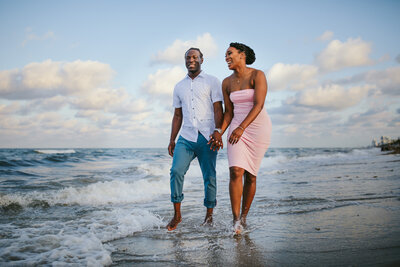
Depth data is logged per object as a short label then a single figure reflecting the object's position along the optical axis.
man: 3.81
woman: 3.41
